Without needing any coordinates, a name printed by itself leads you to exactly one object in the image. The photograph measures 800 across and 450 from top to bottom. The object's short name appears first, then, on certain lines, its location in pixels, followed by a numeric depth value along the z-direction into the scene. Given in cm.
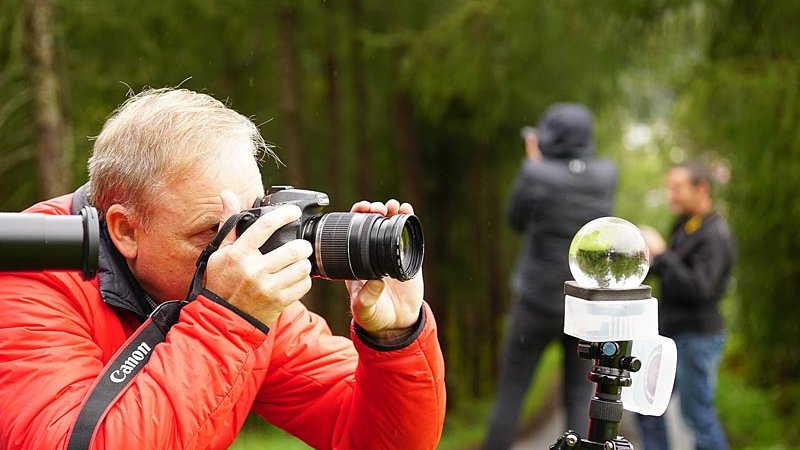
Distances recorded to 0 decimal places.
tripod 182
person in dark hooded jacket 536
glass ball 183
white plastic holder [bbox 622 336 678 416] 185
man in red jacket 175
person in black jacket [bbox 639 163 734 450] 563
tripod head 178
